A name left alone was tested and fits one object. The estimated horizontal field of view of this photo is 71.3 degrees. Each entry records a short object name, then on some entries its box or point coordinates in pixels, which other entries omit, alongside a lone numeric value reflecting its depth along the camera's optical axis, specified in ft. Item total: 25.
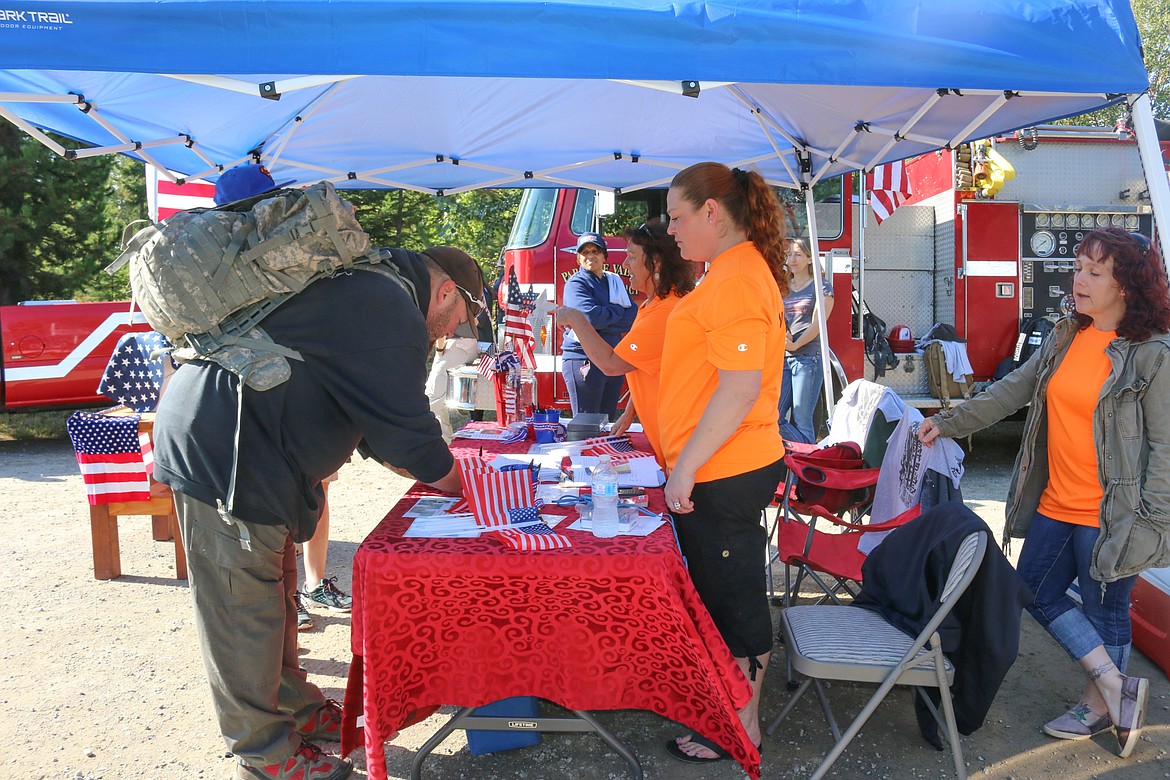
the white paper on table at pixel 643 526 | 7.61
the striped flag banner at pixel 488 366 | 13.13
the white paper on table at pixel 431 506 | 8.41
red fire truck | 22.40
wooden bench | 14.49
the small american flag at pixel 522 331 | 16.88
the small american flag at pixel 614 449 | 10.70
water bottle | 7.86
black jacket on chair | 8.05
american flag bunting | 14.24
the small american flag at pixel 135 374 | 16.17
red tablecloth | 7.09
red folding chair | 10.95
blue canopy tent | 7.59
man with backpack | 6.97
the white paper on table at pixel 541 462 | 9.80
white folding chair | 7.63
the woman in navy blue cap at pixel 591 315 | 18.75
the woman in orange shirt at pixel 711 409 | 7.66
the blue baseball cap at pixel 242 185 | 9.31
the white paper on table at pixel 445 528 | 7.61
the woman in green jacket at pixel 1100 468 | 8.84
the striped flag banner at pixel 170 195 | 16.55
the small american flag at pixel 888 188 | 23.58
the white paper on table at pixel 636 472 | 9.33
